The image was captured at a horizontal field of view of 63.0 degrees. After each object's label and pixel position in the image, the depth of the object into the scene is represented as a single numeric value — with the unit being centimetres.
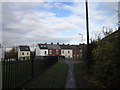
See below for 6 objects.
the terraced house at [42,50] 4720
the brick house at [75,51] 5275
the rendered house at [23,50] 5121
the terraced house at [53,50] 4830
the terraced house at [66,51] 5109
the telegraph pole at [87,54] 824
